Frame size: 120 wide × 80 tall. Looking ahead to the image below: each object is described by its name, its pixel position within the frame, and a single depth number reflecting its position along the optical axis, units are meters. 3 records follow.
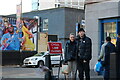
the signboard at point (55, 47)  8.84
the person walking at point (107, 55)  8.04
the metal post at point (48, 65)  8.97
